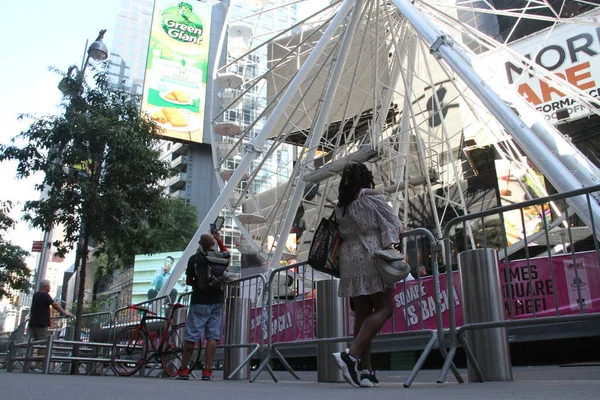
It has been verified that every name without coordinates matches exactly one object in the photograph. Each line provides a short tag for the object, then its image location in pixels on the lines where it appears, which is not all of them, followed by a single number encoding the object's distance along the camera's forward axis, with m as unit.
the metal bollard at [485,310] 4.30
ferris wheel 12.96
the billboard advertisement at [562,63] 15.78
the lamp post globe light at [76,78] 12.60
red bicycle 7.52
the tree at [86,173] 11.77
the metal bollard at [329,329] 5.47
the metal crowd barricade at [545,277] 3.98
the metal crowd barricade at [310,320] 4.35
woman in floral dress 3.99
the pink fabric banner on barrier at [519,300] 4.92
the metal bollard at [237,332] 6.95
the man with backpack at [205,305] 6.25
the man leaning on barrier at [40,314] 10.11
